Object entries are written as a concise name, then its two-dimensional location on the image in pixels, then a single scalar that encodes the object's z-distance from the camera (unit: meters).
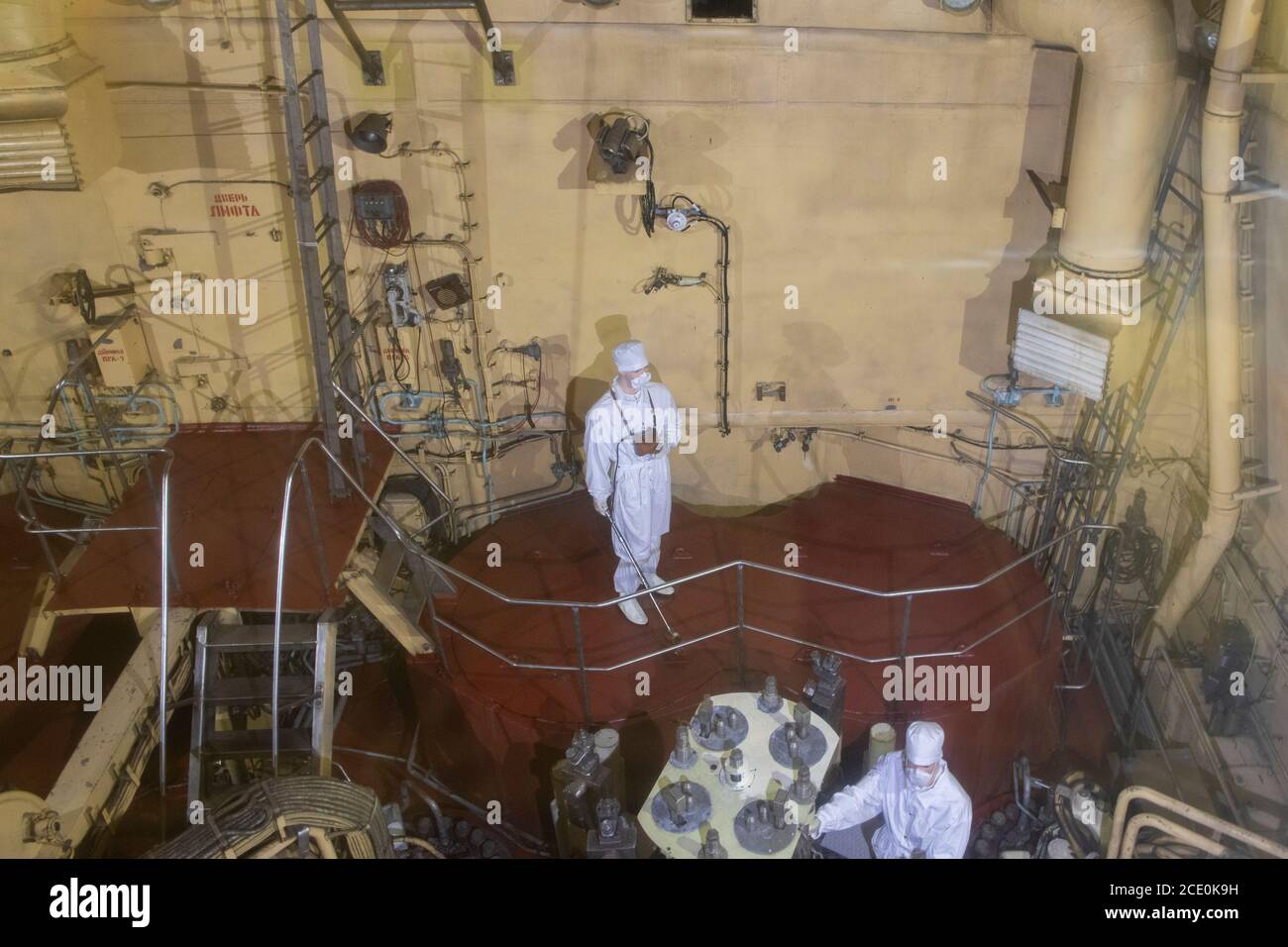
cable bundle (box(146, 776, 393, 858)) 5.19
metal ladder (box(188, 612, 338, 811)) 6.39
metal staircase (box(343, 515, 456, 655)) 6.78
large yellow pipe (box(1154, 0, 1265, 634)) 5.87
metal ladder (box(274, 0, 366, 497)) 6.21
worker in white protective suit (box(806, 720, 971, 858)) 5.41
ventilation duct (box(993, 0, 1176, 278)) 5.98
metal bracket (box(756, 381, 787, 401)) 8.18
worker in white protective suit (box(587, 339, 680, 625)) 6.62
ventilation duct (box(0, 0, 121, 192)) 6.18
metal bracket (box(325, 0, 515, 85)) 6.49
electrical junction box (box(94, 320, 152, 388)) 7.61
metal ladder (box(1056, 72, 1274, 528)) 6.80
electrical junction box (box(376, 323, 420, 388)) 7.92
